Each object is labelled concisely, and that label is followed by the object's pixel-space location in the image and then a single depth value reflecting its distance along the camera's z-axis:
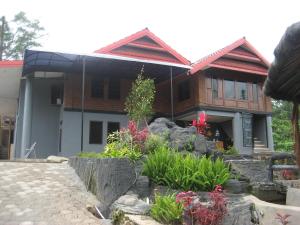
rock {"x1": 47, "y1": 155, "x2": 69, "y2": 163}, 11.29
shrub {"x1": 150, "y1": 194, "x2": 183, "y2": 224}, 5.14
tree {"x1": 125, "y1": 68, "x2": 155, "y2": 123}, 11.59
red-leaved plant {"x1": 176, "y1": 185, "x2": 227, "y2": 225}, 4.92
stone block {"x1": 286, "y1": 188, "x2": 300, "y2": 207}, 3.57
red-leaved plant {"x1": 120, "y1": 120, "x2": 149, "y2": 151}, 7.26
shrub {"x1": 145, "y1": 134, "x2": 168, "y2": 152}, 7.24
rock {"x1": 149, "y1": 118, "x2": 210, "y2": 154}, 7.72
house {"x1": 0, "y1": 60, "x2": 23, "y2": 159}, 16.54
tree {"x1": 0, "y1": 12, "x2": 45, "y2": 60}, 27.58
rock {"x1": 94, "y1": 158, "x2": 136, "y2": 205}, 6.25
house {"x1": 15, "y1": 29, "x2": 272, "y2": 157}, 14.57
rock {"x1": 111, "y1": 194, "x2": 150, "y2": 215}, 5.70
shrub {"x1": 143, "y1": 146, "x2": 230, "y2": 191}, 6.00
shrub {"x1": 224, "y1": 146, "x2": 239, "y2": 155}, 12.47
